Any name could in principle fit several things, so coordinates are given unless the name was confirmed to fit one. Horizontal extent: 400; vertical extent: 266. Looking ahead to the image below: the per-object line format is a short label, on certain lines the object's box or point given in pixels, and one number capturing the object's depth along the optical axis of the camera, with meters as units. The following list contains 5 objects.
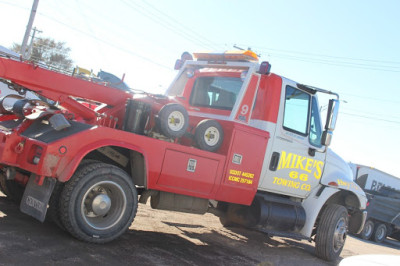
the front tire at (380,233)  15.87
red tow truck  4.62
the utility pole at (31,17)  25.41
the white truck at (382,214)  15.85
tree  53.44
